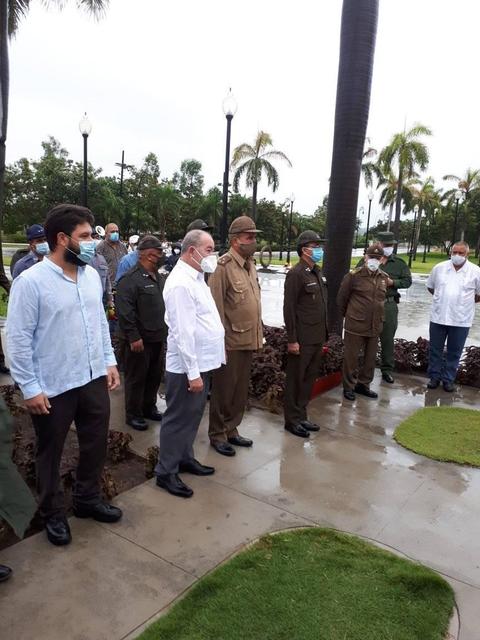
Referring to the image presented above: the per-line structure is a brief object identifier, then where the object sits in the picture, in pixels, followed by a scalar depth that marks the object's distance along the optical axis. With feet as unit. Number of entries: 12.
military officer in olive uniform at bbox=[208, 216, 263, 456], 13.67
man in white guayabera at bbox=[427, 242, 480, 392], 20.54
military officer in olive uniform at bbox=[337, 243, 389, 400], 19.20
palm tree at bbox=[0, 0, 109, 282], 21.70
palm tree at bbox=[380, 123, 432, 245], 112.27
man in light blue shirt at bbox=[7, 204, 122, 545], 8.70
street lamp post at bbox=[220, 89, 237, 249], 26.09
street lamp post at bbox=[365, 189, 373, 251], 142.16
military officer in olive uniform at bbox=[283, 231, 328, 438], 15.10
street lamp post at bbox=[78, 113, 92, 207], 35.29
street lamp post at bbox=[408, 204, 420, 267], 158.49
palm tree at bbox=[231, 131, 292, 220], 121.90
